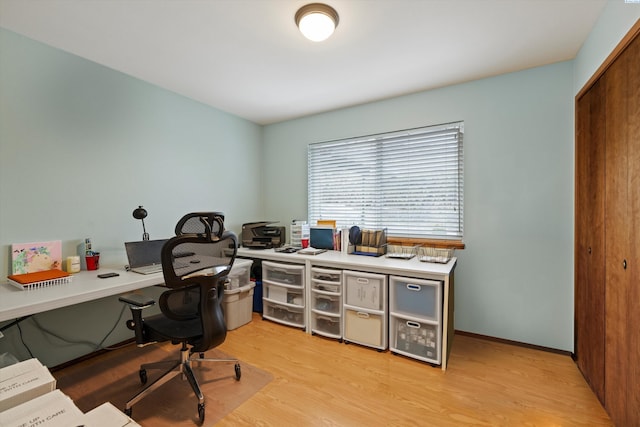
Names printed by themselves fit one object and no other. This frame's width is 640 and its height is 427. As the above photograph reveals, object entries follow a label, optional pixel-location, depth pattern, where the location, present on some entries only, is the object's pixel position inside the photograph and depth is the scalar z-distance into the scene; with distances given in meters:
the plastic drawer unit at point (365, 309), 2.38
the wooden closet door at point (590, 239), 1.74
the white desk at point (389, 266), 2.10
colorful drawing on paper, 1.91
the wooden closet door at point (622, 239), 1.35
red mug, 2.19
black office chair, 1.60
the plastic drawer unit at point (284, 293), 2.83
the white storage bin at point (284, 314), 2.86
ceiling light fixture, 1.63
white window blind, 2.72
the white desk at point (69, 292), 1.46
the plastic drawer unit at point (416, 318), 2.13
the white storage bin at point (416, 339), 2.15
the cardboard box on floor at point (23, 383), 0.83
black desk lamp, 2.38
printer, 3.30
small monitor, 3.18
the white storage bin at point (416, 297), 2.12
